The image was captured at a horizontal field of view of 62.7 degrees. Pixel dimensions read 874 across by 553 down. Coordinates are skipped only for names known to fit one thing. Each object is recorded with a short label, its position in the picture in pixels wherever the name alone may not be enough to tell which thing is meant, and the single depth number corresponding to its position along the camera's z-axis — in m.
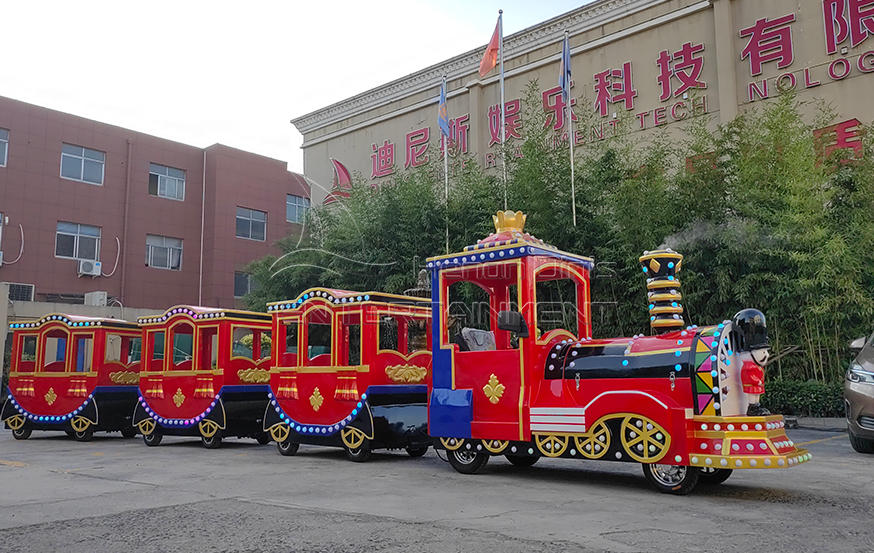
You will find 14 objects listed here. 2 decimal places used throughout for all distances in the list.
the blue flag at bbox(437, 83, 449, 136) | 16.81
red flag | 16.45
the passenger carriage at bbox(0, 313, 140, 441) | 11.75
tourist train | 5.80
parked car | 7.94
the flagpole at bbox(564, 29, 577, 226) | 11.93
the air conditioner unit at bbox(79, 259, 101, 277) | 23.27
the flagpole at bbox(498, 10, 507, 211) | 16.51
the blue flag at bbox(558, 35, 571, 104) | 14.93
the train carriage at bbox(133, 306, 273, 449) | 10.45
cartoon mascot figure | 5.89
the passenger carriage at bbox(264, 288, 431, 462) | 8.63
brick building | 22.61
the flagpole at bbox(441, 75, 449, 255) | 15.90
